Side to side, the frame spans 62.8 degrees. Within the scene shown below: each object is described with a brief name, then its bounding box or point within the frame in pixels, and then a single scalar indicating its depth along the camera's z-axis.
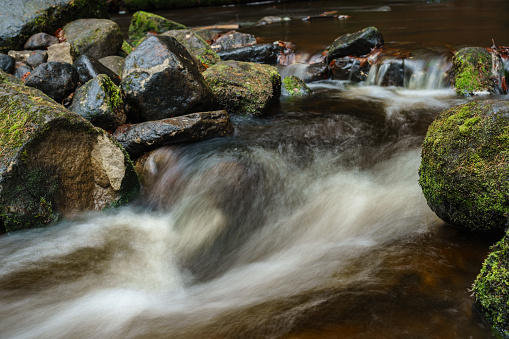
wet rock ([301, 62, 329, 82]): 9.05
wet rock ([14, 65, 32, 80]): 6.79
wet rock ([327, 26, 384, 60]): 9.20
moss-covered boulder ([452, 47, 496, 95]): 7.29
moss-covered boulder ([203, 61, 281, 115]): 6.66
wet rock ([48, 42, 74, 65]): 7.32
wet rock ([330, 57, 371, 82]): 8.89
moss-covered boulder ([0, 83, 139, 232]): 4.27
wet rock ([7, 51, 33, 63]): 7.46
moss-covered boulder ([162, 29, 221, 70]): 8.25
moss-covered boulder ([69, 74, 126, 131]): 5.51
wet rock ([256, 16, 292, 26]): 14.83
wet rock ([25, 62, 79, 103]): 5.98
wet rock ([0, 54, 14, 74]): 6.69
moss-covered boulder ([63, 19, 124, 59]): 8.05
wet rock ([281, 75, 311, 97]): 8.02
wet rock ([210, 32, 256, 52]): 11.32
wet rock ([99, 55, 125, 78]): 7.39
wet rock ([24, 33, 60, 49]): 8.12
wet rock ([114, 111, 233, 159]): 5.44
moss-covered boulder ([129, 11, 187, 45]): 11.00
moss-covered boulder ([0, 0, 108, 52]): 8.03
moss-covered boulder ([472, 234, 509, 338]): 2.38
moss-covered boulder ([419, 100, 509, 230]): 3.09
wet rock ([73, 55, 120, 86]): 6.59
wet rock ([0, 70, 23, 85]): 5.77
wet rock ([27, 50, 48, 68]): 7.29
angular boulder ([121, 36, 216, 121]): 5.69
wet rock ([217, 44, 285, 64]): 10.02
